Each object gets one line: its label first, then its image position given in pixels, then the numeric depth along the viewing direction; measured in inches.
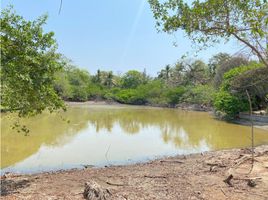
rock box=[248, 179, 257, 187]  146.6
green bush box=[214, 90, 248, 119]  559.0
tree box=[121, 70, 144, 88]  1528.2
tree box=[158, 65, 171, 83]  1460.6
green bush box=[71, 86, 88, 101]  1304.6
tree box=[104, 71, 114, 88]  1616.0
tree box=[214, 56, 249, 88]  696.0
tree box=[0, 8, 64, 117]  130.1
